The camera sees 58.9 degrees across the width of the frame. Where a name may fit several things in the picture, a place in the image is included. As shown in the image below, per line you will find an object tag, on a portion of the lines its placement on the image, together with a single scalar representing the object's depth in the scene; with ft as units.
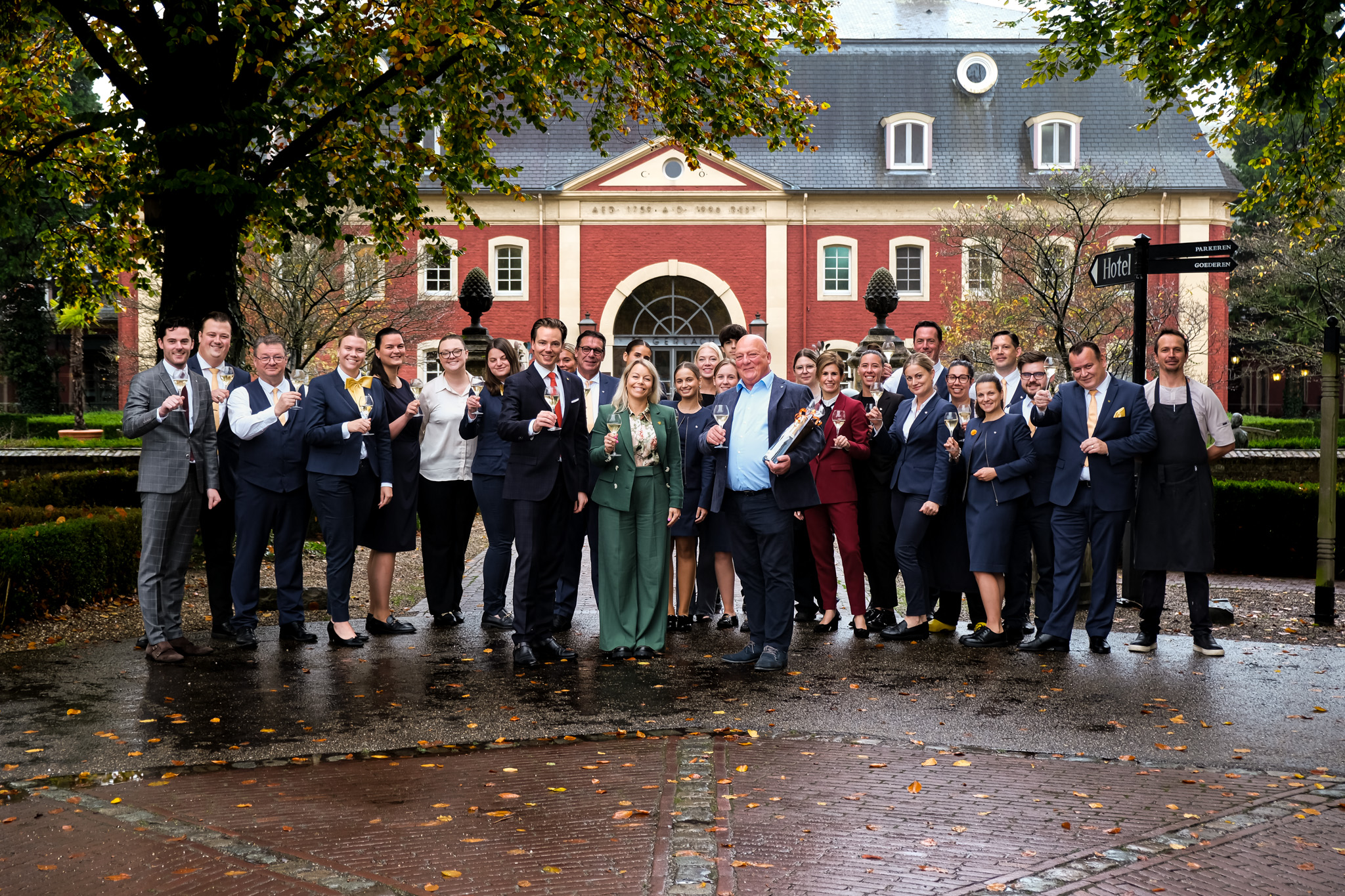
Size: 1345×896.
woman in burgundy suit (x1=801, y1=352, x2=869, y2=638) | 28.02
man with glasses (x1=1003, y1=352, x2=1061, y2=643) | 26.89
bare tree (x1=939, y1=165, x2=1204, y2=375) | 80.53
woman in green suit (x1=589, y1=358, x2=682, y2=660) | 25.40
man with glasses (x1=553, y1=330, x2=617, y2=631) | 28.84
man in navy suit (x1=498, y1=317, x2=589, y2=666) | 24.89
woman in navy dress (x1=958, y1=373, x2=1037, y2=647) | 26.68
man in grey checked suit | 24.57
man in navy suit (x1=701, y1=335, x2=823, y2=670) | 24.29
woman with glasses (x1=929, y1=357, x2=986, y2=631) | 28.14
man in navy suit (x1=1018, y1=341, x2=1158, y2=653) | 25.89
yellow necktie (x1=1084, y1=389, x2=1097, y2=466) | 26.30
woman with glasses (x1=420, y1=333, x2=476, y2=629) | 29.53
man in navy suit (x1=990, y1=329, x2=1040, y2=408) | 28.99
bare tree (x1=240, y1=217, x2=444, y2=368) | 77.66
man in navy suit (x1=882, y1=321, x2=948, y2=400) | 30.09
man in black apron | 25.55
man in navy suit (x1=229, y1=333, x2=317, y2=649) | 26.40
